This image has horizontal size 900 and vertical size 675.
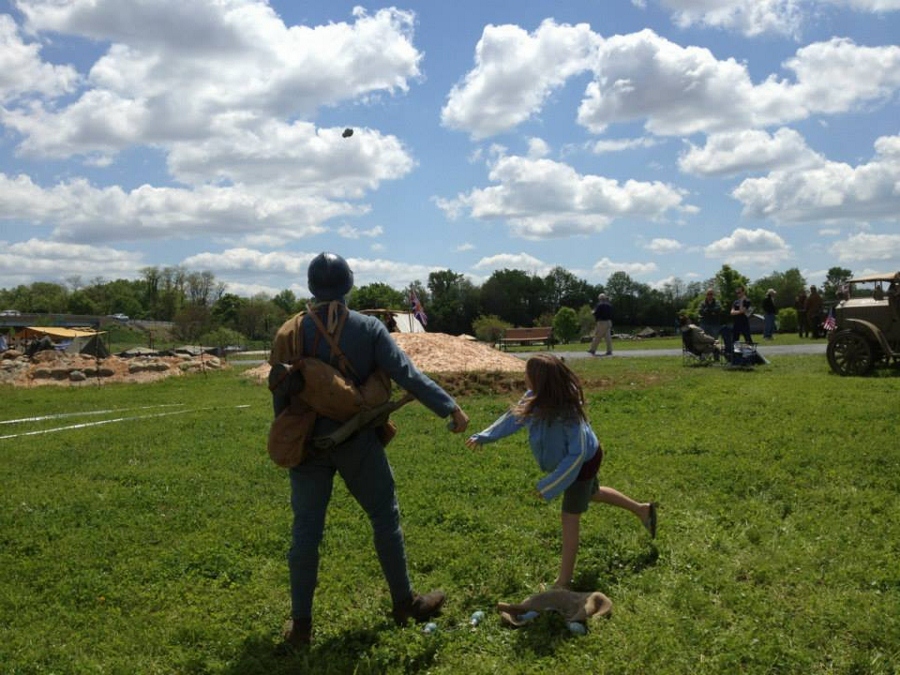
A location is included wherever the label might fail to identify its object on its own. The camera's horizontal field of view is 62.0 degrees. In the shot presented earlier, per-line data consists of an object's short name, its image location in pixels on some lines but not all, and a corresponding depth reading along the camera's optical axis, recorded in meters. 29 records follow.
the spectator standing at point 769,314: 23.30
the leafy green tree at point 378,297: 105.19
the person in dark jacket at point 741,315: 17.61
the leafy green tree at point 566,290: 109.00
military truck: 12.62
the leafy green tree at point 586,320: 70.00
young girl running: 4.34
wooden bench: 34.61
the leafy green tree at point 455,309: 98.81
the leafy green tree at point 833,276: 101.19
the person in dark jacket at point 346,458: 3.97
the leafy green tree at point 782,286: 89.69
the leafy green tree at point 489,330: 46.15
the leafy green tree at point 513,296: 101.50
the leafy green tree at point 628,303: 104.31
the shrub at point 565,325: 51.72
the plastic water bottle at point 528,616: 4.16
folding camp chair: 16.08
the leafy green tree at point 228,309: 94.25
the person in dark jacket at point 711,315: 17.95
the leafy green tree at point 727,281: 71.00
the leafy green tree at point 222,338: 55.31
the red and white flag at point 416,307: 28.36
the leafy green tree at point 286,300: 122.62
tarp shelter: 31.21
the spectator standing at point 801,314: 26.74
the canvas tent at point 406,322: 28.63
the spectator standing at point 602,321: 21.12
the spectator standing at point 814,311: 25.28
